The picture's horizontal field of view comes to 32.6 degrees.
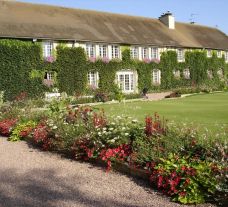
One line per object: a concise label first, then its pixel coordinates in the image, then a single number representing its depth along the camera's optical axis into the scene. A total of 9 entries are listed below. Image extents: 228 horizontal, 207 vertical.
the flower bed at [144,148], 6.31
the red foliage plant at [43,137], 11.09
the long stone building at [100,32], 32.16
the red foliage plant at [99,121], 10.18
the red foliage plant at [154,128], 8.56
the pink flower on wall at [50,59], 31.83
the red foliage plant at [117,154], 8.41
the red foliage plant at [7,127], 13.89
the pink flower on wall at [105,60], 35.66
